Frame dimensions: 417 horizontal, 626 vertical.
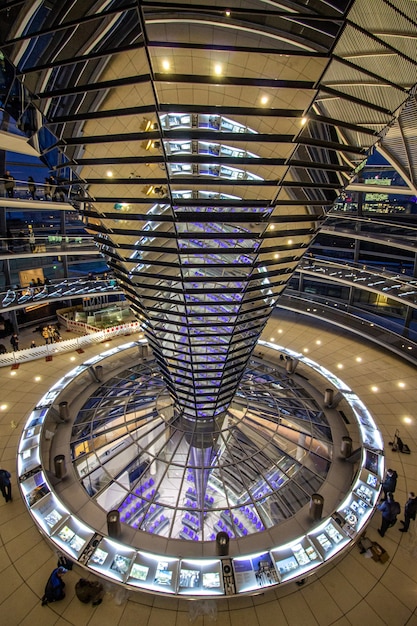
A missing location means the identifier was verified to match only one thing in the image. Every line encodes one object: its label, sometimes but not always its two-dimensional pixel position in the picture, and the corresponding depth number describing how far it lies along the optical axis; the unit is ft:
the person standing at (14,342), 71.99
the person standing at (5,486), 37.24
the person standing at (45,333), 82.12
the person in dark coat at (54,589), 28.02
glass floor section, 39.14
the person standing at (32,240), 76.13
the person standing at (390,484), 36.65
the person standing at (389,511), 32.99
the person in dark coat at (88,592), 28.27
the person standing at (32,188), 65.00
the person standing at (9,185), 62.64
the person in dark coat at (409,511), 33.99
